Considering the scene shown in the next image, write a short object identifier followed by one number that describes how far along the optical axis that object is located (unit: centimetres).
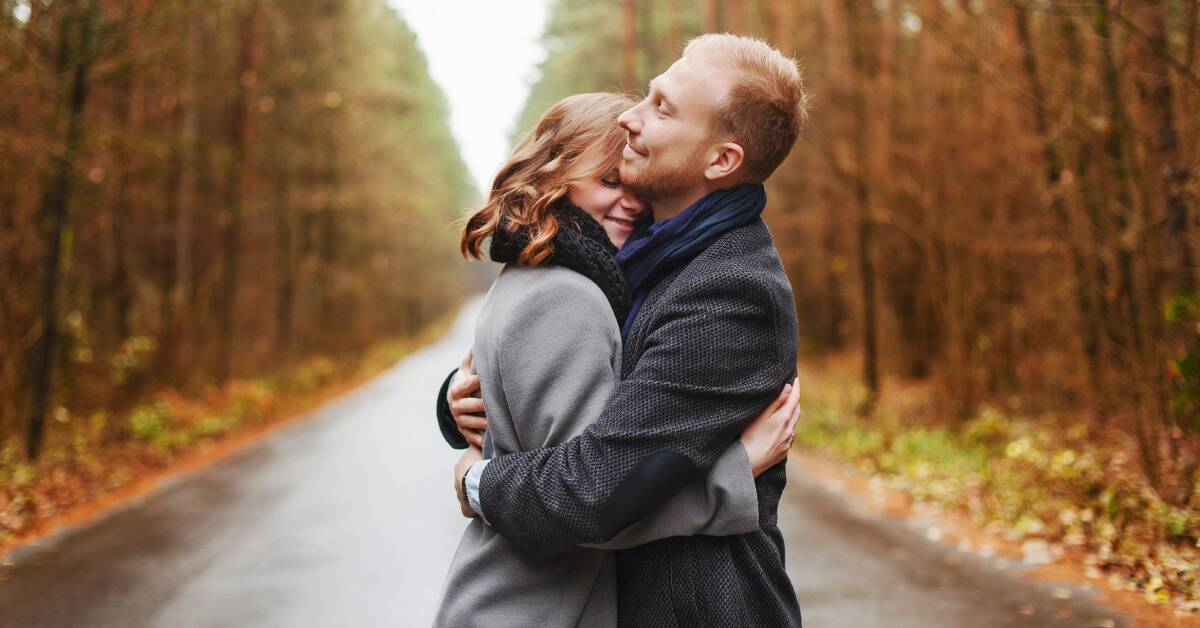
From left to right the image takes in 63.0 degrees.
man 190
